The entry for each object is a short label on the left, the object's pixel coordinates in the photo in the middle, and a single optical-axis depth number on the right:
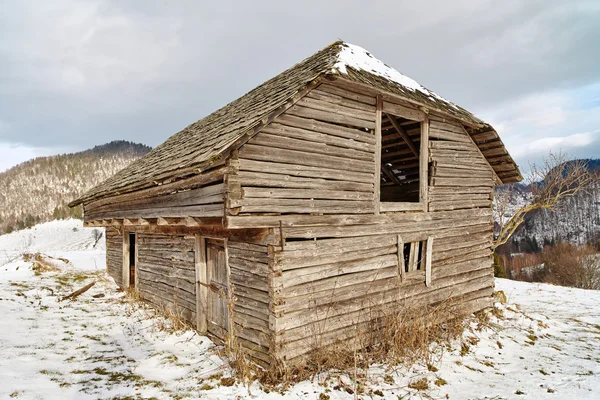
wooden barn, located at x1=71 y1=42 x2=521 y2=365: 5.57
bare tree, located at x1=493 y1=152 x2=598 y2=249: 17.09
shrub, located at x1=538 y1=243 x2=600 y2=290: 34.25
